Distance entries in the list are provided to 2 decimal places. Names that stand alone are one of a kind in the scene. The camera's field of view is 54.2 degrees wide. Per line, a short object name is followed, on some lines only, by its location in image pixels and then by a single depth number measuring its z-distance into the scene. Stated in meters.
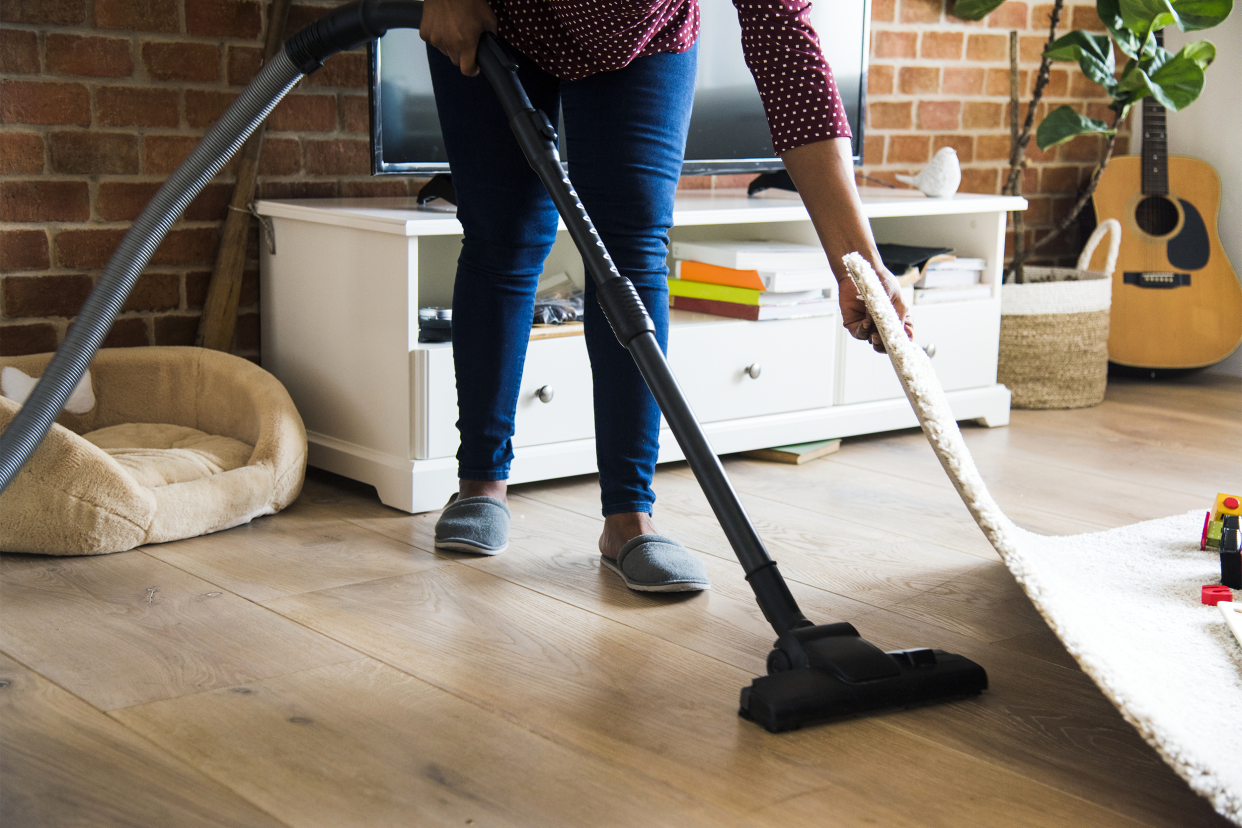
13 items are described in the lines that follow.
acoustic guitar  3.06
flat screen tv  1.93
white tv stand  1.79
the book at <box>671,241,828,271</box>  2.15
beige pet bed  1.49
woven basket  2.65
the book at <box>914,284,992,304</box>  2.41
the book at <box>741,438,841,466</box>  2.16
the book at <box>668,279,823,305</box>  2.16
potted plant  2.66
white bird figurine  2.43
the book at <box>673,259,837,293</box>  2.15
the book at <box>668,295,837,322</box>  2.16
